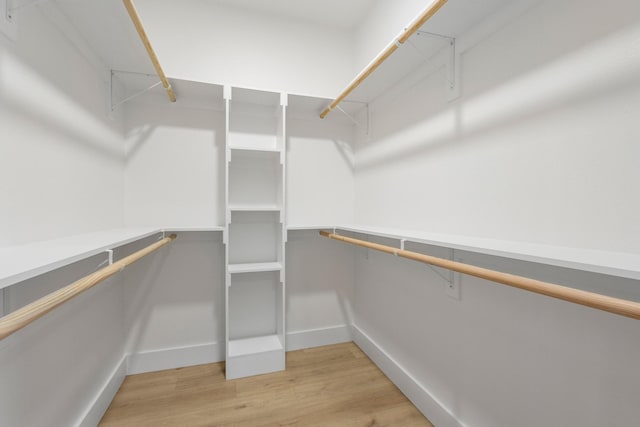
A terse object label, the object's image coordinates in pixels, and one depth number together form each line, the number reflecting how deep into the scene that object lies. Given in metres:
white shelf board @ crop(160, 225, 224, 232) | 1.73
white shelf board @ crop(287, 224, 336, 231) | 1.98
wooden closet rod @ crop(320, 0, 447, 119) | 1.03
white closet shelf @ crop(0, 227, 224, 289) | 0.58
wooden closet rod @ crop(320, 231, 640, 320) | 0.55
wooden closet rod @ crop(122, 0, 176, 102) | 1.02
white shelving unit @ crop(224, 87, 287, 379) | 2.06
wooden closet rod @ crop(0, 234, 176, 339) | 0.51
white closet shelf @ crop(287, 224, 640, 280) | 0.60
